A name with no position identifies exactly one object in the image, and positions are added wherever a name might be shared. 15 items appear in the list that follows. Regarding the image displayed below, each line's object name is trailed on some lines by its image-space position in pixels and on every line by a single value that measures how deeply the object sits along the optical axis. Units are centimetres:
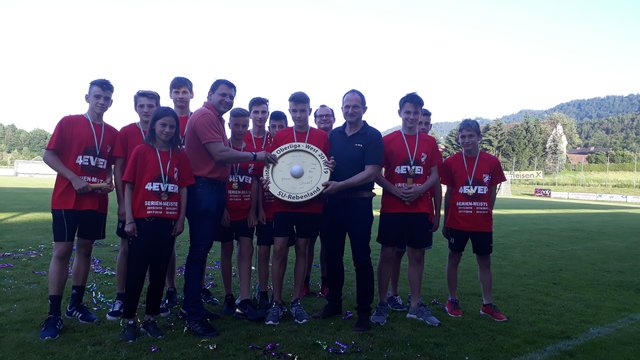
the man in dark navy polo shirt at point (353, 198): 438
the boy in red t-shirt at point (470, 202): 499
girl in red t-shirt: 396
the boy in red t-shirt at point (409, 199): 470
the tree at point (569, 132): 12244
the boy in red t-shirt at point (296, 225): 462
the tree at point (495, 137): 7044
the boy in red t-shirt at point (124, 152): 447
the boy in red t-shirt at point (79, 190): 419
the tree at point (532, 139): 7218
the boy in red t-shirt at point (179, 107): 511
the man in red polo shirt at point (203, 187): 421
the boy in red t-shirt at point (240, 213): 483
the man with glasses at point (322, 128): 579
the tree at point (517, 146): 7112
